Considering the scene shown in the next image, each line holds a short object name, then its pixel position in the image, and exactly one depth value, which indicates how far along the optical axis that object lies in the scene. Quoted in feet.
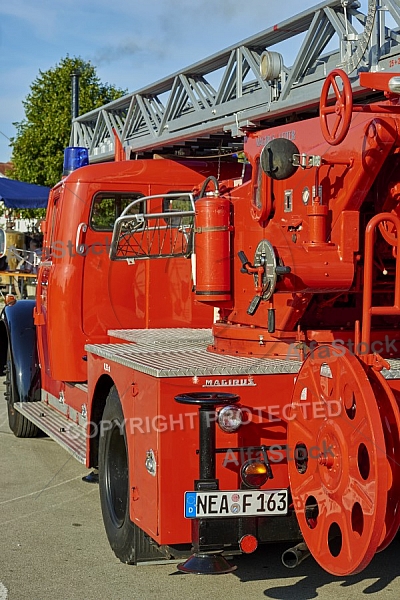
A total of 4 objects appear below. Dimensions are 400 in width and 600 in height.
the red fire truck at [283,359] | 13.24
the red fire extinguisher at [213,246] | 17.06
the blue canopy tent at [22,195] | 58.29
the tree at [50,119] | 110.83
